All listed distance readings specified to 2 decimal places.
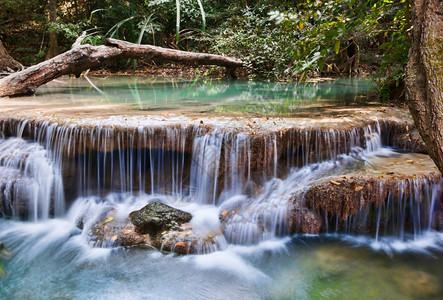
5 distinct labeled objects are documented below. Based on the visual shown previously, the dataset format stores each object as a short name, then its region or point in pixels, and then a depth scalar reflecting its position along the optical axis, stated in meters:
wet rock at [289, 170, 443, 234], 4.59
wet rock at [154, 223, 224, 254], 4.40
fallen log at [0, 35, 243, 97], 8.54
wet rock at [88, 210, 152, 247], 4.54
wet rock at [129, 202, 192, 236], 4.60
